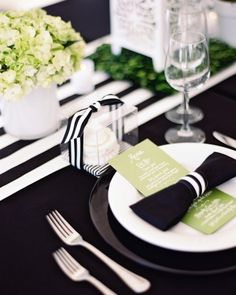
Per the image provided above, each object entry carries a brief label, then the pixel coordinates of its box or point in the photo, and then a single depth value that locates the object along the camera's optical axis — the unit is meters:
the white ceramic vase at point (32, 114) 1.08
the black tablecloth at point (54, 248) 0.75
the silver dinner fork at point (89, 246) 0.73
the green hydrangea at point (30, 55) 1.01
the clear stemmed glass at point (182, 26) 1.13
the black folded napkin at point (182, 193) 0.79
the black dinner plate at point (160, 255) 0.75
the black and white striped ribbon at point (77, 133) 0.98
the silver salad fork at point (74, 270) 0.74
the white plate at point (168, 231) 0.75
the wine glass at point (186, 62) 1.02
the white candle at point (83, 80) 1.26
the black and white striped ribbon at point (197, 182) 0.84
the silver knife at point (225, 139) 1.04
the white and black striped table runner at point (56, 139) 1.01
